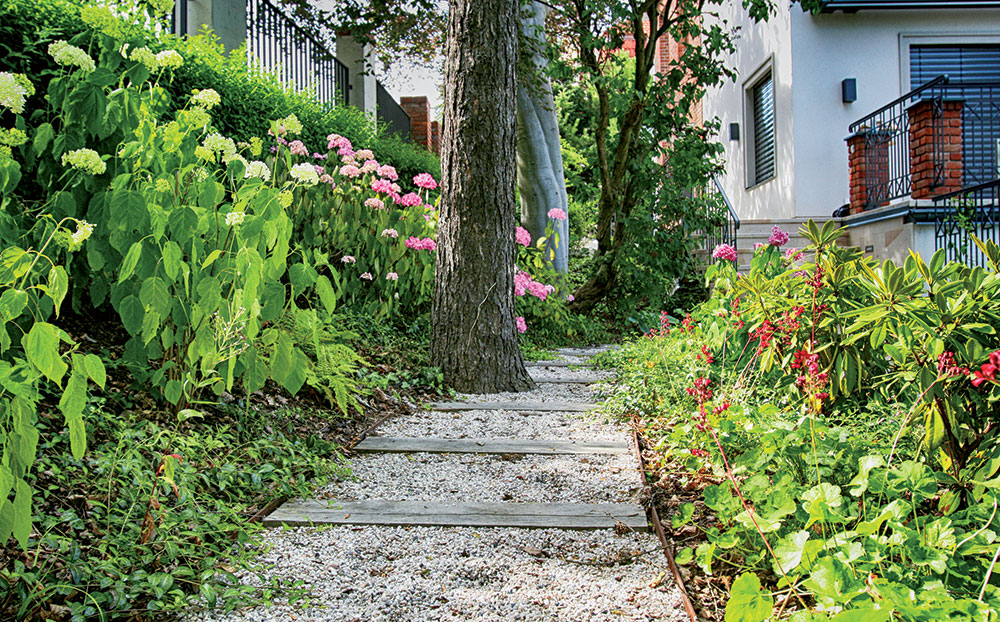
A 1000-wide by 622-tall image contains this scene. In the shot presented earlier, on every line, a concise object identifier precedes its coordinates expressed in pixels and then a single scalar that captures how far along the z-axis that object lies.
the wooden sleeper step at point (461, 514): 2.19
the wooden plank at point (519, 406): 3.90
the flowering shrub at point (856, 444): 1.41
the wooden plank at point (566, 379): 4.84
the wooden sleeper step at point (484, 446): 3.04
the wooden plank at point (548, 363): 5.71
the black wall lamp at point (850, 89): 10.31
